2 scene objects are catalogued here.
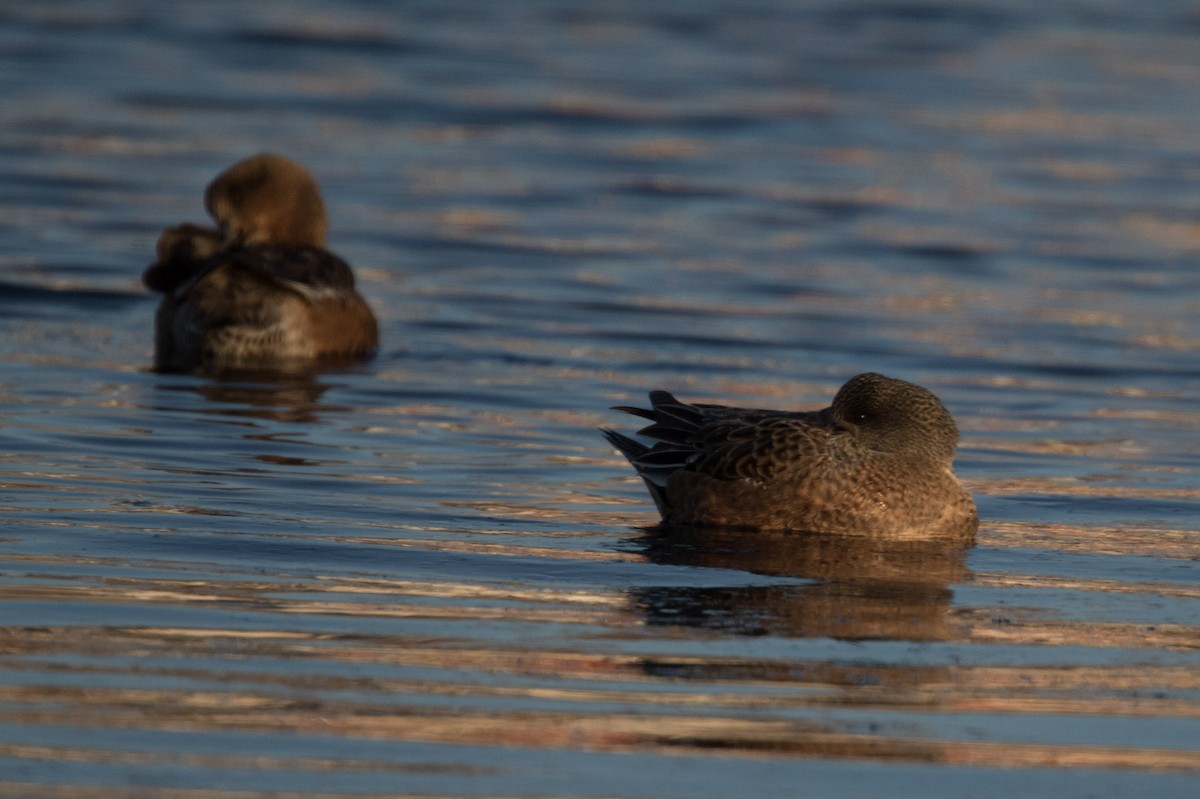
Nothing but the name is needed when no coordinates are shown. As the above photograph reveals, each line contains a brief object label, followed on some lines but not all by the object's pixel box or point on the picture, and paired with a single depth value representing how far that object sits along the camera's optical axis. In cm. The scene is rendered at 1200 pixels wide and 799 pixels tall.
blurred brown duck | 2356
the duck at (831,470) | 1590
